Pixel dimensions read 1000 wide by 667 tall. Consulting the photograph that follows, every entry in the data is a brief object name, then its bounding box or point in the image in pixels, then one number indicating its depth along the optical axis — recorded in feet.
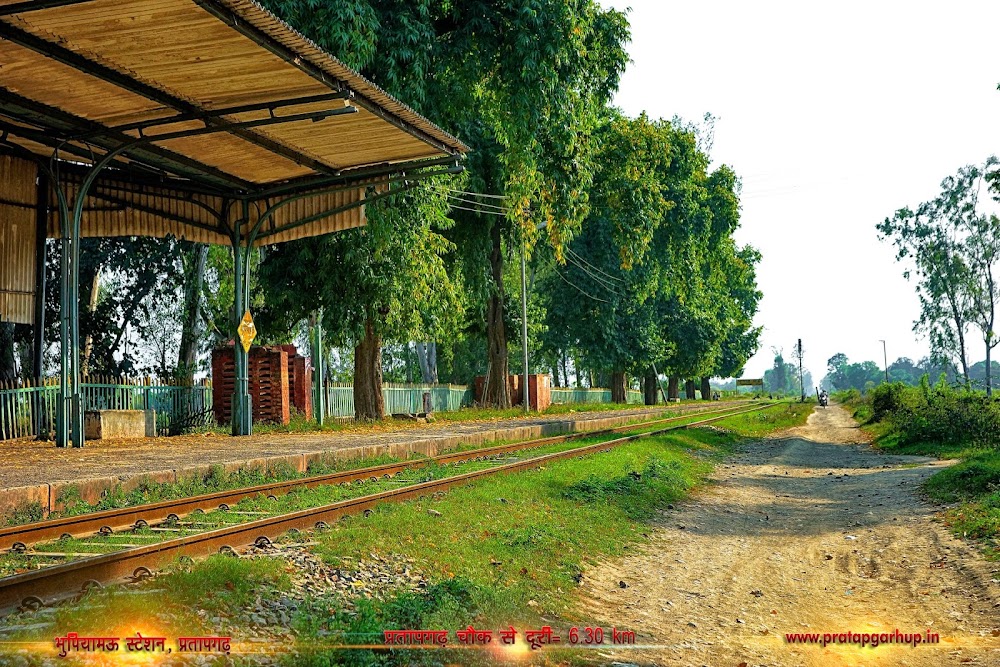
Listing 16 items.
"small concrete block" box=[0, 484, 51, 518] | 29.86
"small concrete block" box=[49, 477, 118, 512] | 31.81
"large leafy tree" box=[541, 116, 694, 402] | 147.33
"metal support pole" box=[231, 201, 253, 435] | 64.39
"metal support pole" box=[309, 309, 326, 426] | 79.61
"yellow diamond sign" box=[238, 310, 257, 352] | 63.98
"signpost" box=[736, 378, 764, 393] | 422.82
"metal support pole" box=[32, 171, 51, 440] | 56.49
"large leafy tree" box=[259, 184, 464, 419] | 80.23
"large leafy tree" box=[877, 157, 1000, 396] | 176.65
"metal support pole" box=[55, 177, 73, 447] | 51.29
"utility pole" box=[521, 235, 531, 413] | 116.82
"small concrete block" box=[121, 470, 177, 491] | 35.19
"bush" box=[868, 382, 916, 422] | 105.54
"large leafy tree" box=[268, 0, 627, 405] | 60.59
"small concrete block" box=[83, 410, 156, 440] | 59.77
